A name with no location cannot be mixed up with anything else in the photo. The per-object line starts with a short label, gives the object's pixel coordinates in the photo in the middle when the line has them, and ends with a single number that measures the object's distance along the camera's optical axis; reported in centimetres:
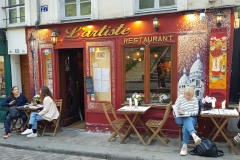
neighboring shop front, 917
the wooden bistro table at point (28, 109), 772
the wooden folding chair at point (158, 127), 634
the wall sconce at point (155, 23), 670
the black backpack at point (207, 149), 561
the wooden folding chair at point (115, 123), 684
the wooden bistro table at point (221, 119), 579
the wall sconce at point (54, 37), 787
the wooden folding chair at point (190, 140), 621
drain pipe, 837
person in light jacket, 748
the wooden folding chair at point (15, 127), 815
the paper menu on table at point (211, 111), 599
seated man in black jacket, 784
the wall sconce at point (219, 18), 608
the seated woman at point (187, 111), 594
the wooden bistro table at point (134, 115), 654
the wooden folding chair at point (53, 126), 773
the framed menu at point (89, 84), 777
